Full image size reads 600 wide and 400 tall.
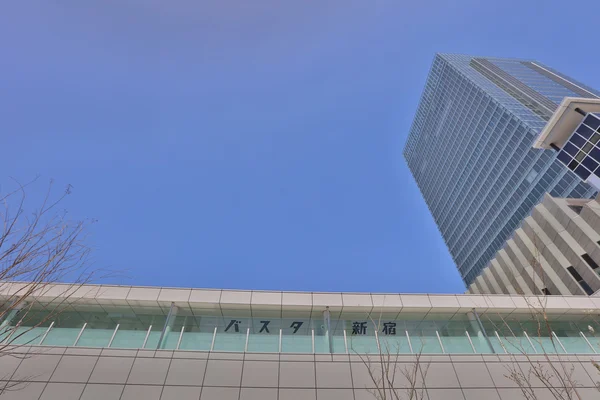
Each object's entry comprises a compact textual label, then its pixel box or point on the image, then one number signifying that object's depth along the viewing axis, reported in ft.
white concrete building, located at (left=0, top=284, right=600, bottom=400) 35.63
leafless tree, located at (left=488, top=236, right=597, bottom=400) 37.70
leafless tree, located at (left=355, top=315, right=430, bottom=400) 35.96
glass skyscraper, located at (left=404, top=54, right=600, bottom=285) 207.82
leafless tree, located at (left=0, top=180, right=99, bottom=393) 38.21
